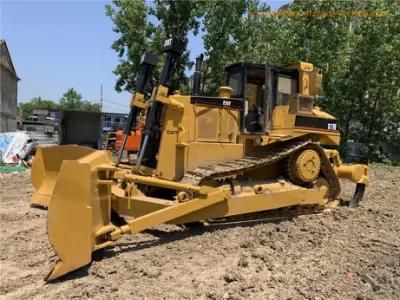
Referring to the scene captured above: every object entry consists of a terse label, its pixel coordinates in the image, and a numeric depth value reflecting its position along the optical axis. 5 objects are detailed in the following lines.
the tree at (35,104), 78.30
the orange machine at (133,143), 11.00
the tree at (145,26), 19.39
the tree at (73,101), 78.12
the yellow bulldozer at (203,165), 5.04
